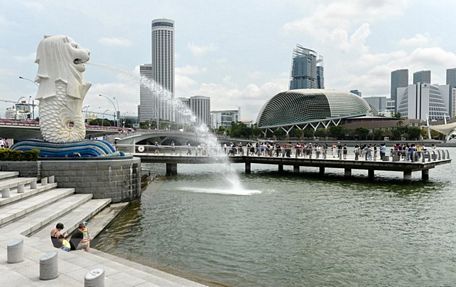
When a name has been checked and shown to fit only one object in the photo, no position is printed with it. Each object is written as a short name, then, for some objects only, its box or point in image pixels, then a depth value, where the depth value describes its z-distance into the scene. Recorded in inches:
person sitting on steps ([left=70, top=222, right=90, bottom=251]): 477.7
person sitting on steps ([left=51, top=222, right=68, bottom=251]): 465.3
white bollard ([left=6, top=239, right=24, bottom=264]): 393.4
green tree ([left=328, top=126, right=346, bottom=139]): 5078.7
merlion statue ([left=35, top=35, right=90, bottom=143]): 942.4
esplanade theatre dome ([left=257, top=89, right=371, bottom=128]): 6387.8
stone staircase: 364.5
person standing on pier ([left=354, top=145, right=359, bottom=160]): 1418.6
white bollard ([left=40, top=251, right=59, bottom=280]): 348.5
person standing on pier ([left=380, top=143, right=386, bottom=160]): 1373.0
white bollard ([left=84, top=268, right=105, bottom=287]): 303.4
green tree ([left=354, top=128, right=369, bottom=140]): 4980.3
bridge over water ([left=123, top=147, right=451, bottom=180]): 1304.1
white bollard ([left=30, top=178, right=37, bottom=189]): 754.8
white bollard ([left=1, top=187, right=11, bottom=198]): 634.2
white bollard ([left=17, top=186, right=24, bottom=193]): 698.2
